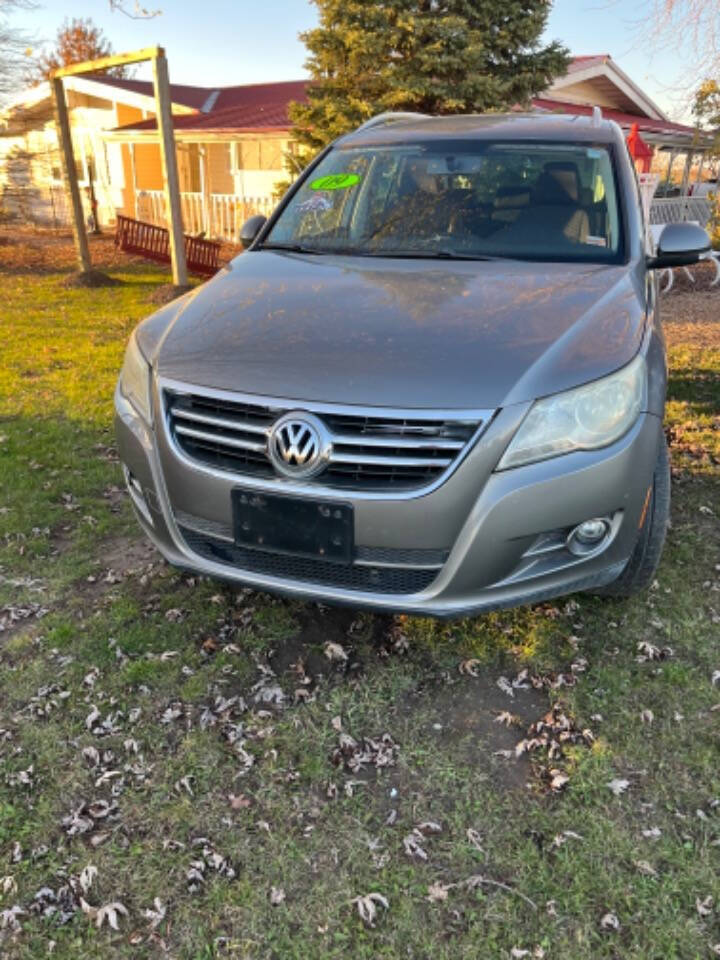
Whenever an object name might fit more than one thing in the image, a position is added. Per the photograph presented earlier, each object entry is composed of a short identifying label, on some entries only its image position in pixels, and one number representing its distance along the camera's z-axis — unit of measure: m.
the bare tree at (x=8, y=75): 15.43
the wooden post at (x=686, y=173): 22.12
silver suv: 2.20
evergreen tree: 11.80
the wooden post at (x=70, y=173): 11.27
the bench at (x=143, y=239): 13.02
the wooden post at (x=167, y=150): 9.56
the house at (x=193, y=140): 16.03
